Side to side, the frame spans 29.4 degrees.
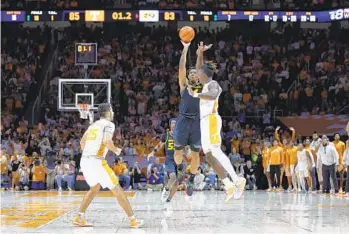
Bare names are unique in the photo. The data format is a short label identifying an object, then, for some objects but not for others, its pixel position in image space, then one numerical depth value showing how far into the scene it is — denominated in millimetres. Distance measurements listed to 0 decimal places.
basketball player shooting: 11141
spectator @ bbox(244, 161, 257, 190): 23688
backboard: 23344
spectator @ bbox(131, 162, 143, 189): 23625
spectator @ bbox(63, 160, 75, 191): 23312
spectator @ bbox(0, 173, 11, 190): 23891
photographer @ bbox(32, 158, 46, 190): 23594
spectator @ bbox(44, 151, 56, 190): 23625
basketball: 10055
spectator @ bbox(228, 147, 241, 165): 23984
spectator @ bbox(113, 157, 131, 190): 23150
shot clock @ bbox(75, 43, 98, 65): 24125
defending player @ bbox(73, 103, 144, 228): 9578
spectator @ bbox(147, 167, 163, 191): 22839
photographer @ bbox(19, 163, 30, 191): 23578
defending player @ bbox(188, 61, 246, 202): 9570
